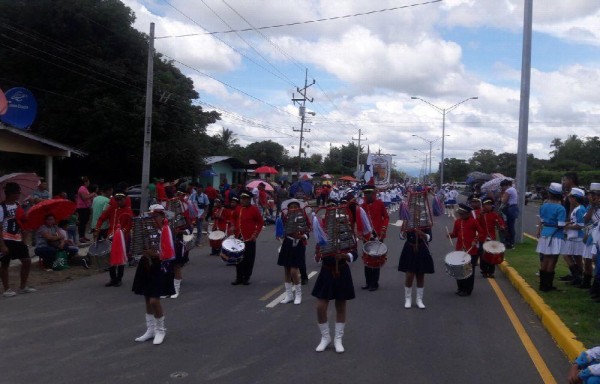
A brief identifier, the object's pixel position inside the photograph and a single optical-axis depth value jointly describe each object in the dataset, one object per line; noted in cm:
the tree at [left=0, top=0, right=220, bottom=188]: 3077
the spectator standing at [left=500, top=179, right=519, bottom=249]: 1758
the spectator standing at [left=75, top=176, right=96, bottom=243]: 1753
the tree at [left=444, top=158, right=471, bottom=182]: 11969
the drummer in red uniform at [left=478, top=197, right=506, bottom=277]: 1154
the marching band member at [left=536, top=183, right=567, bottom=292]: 1042
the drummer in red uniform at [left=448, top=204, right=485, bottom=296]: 1093
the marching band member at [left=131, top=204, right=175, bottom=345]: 752
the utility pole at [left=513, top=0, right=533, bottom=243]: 1848
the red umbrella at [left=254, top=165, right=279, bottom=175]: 4046
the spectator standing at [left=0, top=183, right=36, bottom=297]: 1010
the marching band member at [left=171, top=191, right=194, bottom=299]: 1119
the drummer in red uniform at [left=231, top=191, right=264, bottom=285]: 1161
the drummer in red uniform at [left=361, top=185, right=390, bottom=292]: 1104
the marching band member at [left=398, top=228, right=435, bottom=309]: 976
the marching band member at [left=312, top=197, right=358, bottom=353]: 720
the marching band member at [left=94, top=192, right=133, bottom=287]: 1148
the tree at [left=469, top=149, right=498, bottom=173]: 10565
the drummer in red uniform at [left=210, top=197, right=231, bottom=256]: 1303
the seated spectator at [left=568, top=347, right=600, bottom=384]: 377
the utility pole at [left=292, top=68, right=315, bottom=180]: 4925
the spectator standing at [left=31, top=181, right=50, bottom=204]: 1641
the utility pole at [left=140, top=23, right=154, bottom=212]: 2075
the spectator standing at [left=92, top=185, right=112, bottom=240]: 1405
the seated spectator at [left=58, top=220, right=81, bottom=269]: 1360
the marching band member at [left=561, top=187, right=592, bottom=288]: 1056
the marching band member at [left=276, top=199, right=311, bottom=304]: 1030
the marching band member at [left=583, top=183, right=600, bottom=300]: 944
